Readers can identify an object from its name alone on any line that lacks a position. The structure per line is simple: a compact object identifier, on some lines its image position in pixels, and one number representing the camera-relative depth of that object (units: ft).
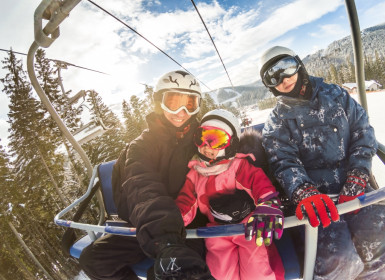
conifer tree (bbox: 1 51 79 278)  48.85
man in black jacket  4.15
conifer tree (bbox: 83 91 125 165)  51.29
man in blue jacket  5.63
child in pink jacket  5.23
